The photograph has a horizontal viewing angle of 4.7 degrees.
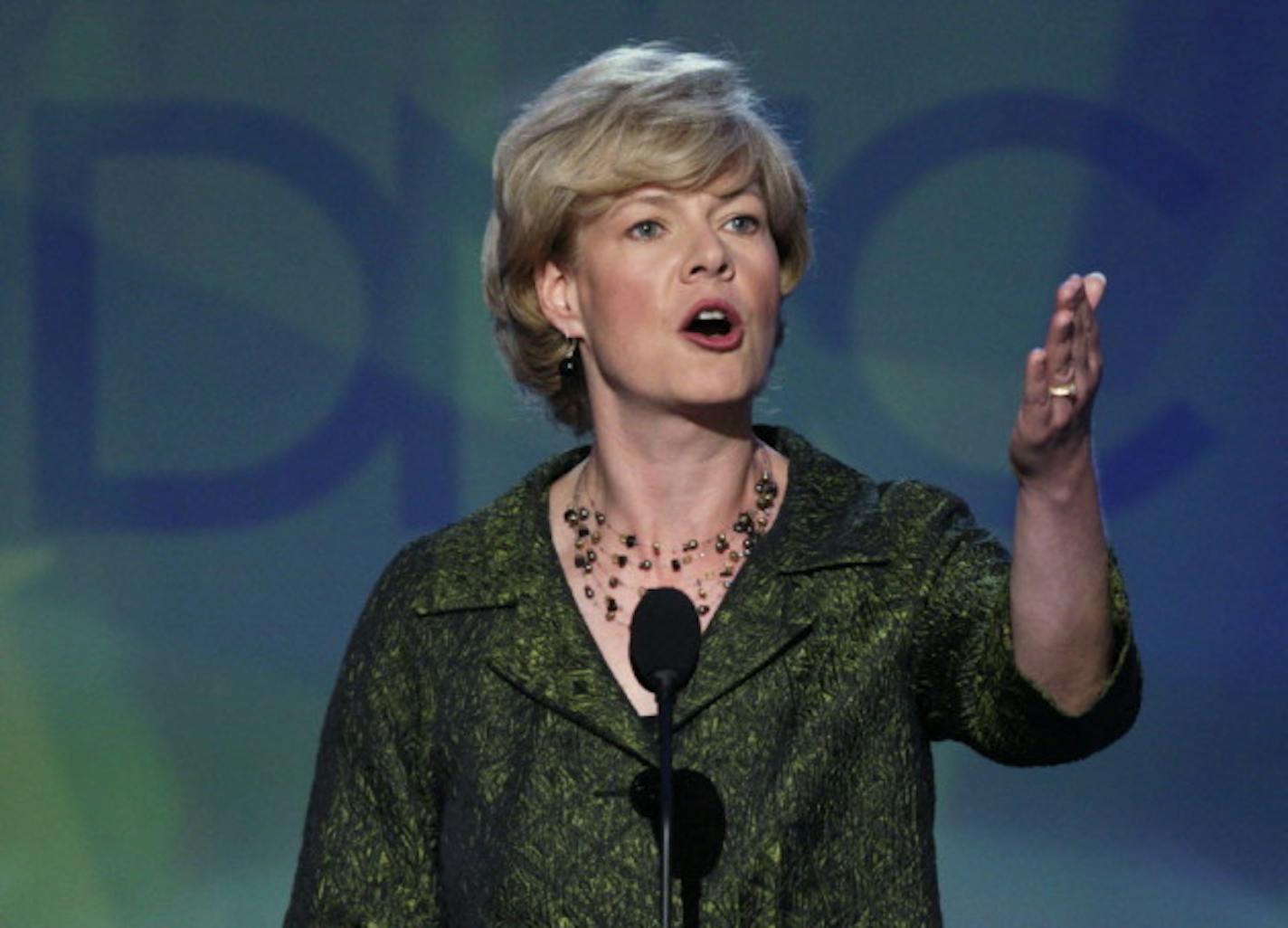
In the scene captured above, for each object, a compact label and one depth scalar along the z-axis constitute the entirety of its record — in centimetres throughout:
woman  920
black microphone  900
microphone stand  899
